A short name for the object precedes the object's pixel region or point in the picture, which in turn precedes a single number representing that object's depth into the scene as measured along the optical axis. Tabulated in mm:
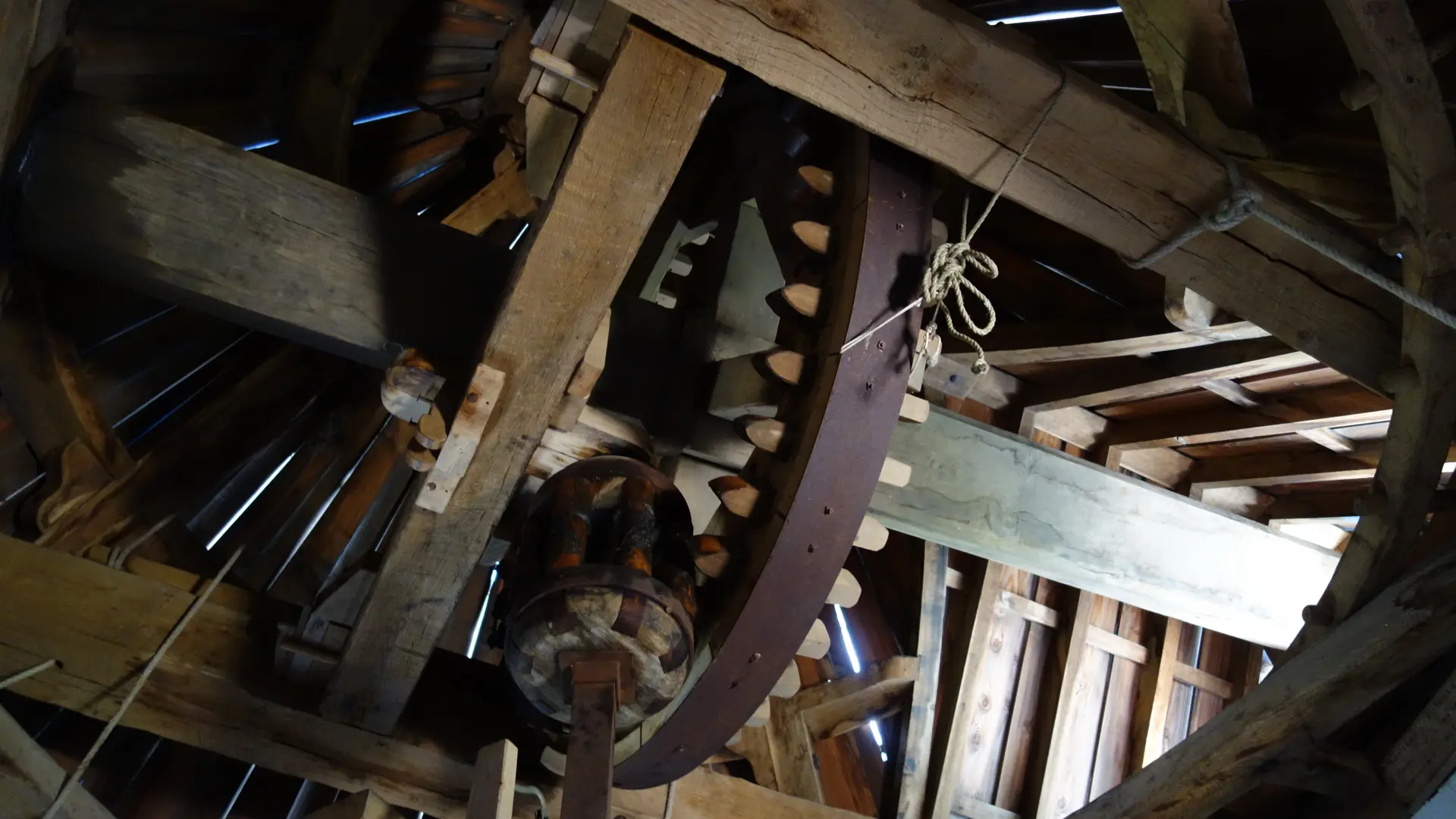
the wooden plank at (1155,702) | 2887
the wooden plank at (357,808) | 1492
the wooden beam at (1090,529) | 2125
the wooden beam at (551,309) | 1273
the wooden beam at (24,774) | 1418
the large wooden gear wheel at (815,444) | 1477
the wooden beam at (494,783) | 1138
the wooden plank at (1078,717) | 2725
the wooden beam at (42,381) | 1796
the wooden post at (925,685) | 2514
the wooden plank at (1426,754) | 1410
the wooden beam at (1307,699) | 1458
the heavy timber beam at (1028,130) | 1225
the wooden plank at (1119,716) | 2848
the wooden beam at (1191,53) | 1366
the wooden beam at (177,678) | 1592
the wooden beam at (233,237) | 1533
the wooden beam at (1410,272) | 1299
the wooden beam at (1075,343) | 2207
